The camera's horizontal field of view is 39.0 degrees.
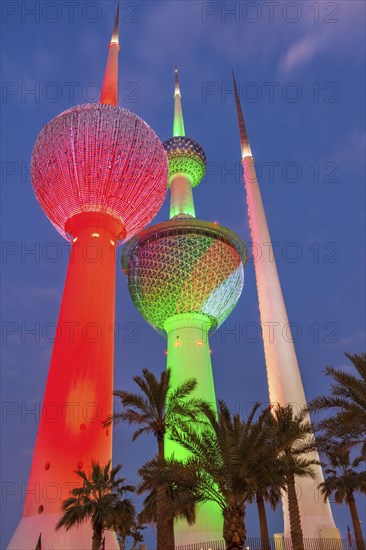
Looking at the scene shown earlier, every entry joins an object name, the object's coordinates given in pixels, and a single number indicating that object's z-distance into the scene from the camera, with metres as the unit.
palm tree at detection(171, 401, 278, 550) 15.40
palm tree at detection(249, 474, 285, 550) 16.27
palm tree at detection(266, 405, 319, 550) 17.42
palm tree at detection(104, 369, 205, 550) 19.11
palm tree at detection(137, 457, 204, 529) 16.28
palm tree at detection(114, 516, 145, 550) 19.50
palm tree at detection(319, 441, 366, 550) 24.46
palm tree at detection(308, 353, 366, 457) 14.86
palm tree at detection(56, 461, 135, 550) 18.91
